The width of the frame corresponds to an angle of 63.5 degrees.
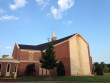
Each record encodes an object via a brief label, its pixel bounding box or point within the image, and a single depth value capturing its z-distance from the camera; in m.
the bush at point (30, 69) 23.48
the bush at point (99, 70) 24.77
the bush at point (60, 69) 20.77
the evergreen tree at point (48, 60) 18.24
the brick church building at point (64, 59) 22.19
